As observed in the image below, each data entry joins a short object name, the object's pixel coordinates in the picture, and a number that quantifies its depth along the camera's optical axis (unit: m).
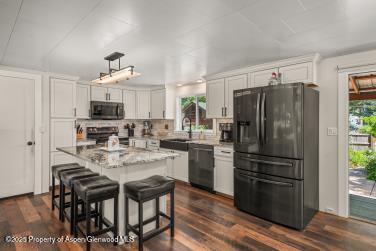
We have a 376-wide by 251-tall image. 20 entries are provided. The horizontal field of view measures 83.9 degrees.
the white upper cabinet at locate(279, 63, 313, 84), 2.93
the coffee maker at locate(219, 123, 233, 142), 4.07
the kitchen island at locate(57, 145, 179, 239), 2.18
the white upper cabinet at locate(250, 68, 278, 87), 3.33
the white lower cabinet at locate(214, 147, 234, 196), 3.54
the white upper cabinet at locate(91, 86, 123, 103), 4.94
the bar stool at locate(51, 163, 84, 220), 2.72
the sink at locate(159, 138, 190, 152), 4.30
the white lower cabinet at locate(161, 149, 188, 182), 4.31
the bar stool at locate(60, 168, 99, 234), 2.36
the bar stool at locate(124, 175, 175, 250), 1.98
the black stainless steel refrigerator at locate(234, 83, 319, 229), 2.55
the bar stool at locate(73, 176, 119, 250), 1.97
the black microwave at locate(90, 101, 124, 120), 4.82
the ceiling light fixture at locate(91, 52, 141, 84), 2.61
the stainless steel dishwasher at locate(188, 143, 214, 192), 3.80
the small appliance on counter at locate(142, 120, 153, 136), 6.14
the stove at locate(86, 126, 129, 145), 5.07
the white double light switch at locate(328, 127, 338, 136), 2.98
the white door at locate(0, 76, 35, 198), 3.49
